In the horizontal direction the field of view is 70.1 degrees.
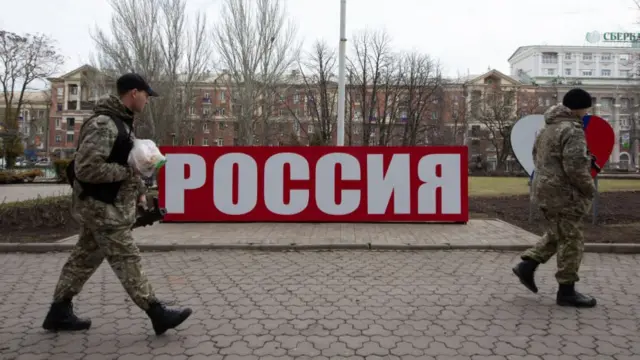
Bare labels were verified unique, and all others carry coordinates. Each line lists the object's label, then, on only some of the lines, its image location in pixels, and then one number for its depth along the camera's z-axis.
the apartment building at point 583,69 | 84.59
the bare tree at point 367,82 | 39.56
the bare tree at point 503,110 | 53.50
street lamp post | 15.10
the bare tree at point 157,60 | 34.44
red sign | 9.54
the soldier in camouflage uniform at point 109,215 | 3.37
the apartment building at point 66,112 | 85.69
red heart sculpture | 8.26
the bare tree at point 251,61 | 35.88
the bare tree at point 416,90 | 42.56
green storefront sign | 98.31
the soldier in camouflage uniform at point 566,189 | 4.26
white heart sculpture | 9.09
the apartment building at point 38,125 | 67.69
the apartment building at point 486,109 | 54.19
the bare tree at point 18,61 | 40.78
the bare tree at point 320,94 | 39.16
